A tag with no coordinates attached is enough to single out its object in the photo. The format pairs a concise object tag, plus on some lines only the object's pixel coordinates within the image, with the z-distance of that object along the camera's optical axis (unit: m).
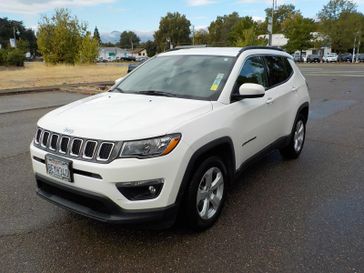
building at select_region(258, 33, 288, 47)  76.05
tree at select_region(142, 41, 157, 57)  119.38
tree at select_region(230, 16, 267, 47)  33.80
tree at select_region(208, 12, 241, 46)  109.30
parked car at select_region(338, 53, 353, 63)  63.20
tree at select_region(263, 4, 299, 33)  106.87
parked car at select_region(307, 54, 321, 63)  63.42
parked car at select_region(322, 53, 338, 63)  61.94
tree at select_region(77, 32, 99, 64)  31.48
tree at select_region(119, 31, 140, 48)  169.12
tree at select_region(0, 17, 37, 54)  108.50
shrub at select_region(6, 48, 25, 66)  40.96
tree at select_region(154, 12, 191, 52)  116.62
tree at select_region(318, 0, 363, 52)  60.84
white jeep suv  2.81
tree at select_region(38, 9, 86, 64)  32.12
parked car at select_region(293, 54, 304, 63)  66.13
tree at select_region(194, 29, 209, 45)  114.12
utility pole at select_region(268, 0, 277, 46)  24.90
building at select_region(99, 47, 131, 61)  112.75
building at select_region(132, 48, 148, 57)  133.75
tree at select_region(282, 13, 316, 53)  64.62
